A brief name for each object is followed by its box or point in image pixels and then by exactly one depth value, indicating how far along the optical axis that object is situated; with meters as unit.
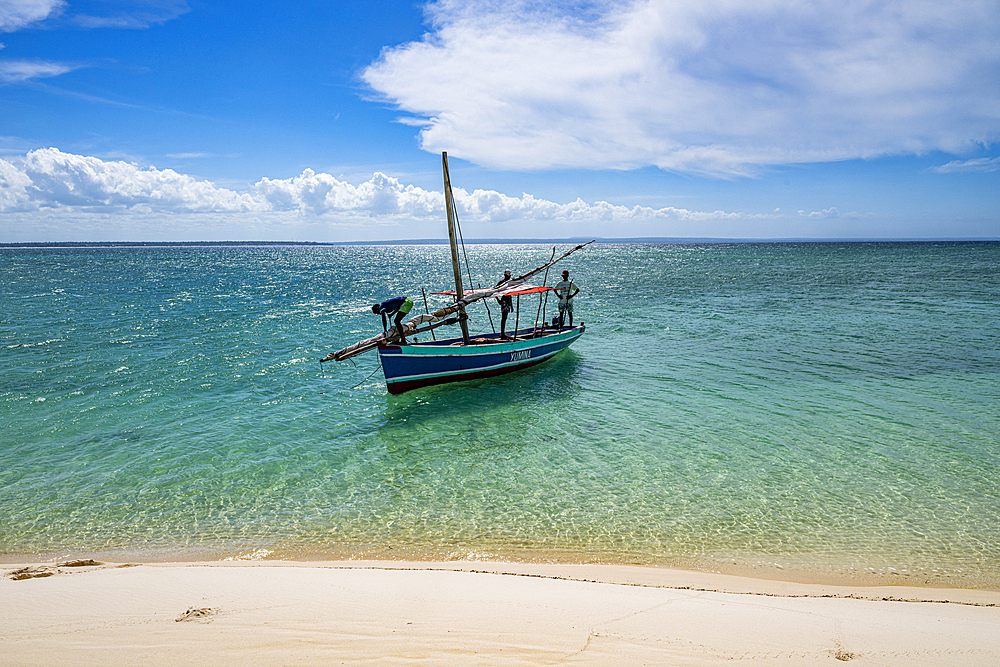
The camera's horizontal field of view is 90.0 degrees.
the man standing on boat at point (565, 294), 24.66
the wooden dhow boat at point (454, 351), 18.47
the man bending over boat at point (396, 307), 17.75
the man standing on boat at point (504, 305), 22.33
